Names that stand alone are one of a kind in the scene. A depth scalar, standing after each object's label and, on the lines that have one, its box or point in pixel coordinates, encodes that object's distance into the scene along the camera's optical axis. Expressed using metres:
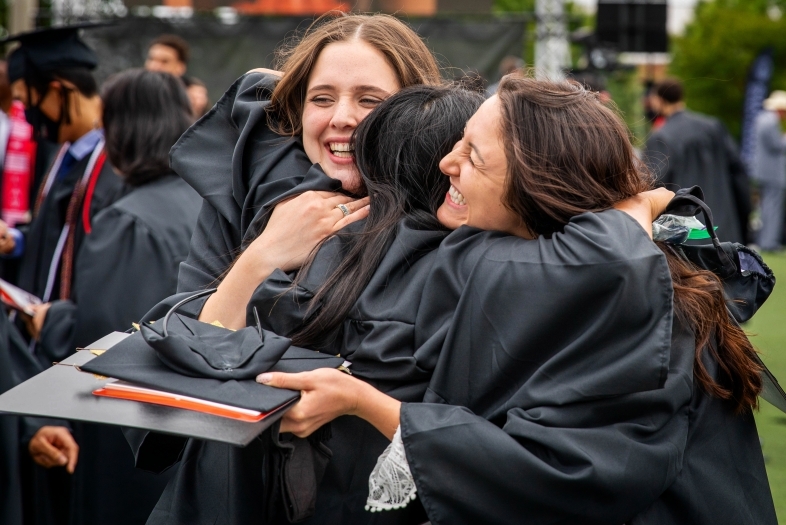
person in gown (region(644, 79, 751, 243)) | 8.77
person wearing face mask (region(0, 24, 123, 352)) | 3.86
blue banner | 18.17
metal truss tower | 10.85
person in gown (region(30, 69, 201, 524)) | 3.39
